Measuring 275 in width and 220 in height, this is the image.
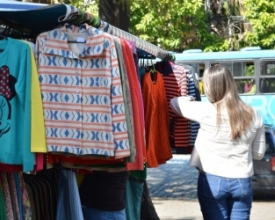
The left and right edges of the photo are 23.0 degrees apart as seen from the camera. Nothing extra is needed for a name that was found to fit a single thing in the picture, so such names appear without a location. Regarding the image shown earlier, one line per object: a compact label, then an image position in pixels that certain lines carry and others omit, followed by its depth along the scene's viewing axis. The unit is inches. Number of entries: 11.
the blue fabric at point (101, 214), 213.9
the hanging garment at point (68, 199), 212.1
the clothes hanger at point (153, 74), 272.1
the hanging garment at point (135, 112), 195.2
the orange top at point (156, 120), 263.8
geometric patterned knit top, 185.6
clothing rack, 186.9
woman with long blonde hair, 226.7
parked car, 506.0
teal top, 176.9
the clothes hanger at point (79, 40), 192.7
